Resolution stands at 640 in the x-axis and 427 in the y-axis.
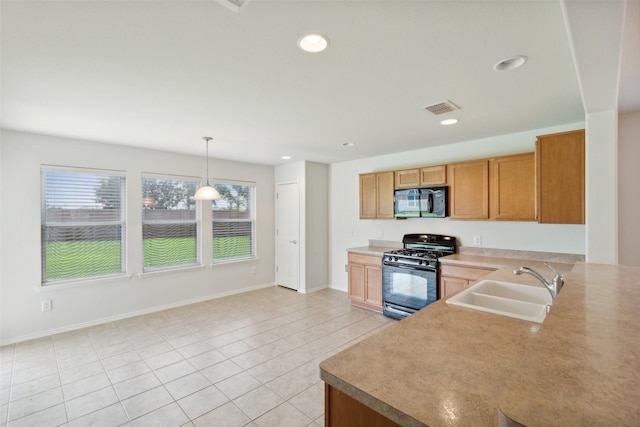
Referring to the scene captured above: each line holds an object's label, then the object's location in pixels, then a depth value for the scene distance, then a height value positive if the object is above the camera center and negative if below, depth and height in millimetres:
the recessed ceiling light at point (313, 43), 1646 +1002
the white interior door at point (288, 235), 5629 -426
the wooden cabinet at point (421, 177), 4057 +539
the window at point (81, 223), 3691 -103
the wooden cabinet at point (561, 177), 2809 +351
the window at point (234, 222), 5277 -144
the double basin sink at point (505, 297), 1831 -588
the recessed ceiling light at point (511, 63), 1856 +993
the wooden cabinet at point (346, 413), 1026 -735
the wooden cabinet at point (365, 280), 4422 -1057
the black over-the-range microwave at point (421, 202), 4035 +158
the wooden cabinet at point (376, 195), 4657 +309
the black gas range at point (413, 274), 3773 -830
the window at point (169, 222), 4480 -121
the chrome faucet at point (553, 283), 1731 -426
